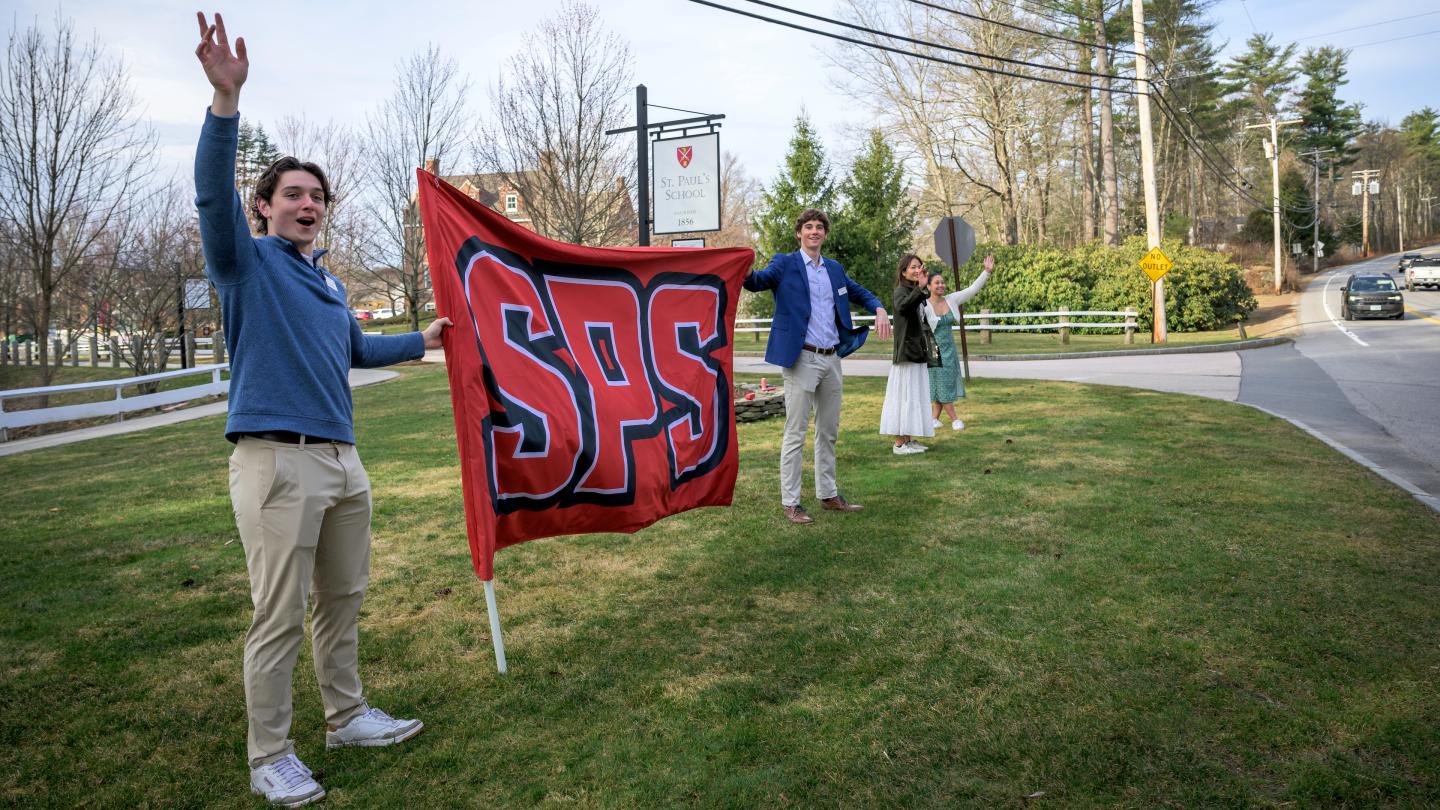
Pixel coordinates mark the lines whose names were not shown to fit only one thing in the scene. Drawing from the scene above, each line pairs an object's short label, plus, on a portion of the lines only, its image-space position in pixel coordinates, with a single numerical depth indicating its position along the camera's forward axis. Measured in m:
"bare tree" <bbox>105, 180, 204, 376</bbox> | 27.06
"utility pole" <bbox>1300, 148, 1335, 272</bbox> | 65.75
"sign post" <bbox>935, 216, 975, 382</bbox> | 14.92
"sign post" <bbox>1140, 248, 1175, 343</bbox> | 24.09
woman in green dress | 10.69
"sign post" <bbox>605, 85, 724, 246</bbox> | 16.00
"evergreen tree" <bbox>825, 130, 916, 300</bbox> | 32.62
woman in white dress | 8.67
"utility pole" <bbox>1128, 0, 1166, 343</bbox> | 24.33
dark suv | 31.78
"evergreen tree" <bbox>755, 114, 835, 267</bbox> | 32.88
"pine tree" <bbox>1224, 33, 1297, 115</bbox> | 69.25
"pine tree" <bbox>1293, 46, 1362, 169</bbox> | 76.38
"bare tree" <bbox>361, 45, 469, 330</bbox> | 28.47
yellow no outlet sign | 24.08
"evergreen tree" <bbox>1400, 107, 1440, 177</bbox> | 92.94
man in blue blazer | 6.79
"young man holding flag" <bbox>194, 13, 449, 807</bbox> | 3.04
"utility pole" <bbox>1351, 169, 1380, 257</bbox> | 73.56
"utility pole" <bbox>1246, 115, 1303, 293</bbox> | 49.09
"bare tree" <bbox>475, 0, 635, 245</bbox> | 22.34
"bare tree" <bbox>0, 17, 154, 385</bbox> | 19.17
